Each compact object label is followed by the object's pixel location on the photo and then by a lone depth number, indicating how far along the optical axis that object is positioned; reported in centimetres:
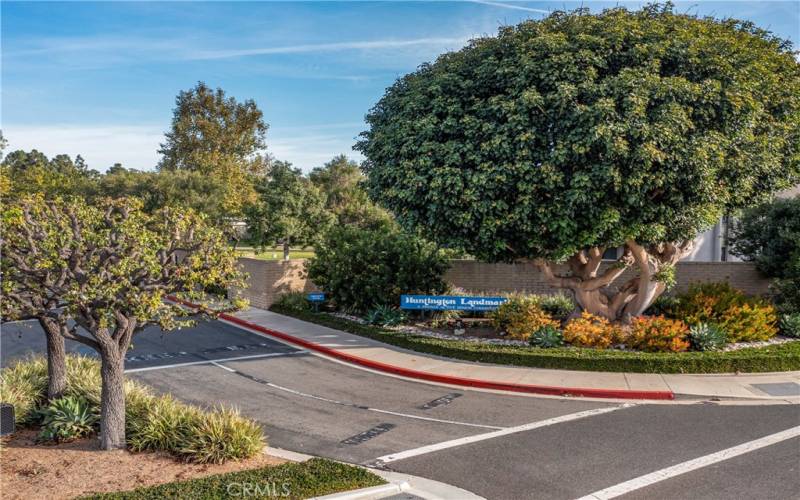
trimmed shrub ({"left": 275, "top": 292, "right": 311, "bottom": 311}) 2338
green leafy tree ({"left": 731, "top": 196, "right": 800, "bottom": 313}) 1939
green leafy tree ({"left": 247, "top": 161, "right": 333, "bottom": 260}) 3338
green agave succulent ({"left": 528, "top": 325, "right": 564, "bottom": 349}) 1644
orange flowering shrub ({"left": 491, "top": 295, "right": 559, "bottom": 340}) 1745
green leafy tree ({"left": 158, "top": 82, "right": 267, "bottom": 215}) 4969
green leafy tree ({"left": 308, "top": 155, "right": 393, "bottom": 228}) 4100
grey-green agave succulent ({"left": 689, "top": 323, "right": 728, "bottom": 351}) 1576
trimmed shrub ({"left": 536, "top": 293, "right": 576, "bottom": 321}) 2052
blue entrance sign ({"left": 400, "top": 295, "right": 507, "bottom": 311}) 1888
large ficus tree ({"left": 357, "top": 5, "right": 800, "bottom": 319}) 1413
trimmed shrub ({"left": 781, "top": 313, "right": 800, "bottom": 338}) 1773
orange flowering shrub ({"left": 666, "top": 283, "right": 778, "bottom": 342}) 1692
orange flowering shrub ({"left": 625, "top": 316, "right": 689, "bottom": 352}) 1570
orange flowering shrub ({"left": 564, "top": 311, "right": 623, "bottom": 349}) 1623
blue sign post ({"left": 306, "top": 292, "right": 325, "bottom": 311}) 2255
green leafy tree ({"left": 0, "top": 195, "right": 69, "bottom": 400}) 861
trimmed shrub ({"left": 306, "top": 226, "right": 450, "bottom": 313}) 2098
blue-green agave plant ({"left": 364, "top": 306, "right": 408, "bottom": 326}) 1967
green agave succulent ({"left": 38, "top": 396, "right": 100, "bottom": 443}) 943
